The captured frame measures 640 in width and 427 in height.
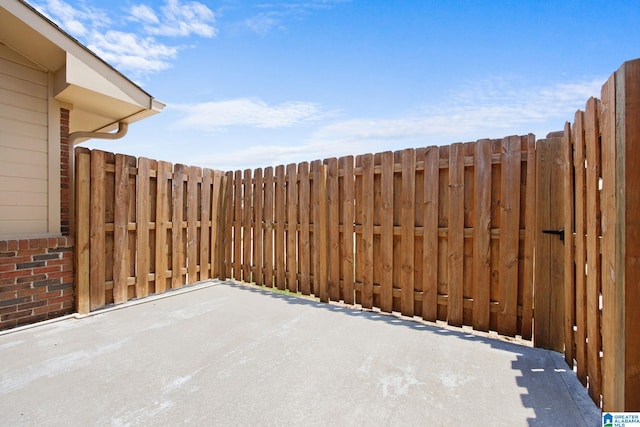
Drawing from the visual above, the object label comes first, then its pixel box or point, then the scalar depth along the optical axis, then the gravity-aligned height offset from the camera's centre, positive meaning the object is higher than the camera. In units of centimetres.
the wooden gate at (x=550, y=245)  256 -30
